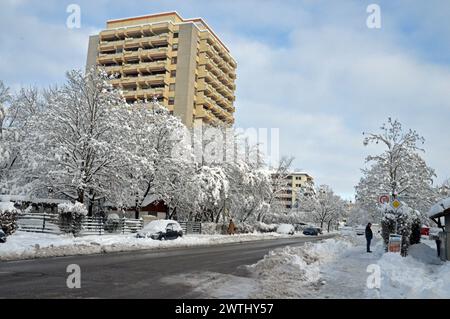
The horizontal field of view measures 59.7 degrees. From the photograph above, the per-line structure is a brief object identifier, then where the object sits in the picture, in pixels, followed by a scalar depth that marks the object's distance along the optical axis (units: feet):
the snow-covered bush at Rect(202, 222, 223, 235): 129.29
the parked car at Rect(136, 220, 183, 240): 84.12
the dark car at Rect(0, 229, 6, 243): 54.77
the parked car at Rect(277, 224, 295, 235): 179.22
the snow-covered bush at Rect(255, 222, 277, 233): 164.76
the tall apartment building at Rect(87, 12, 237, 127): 238.89
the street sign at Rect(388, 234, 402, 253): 58.15
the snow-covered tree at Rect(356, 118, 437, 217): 118.42
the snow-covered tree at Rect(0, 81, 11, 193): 106.73
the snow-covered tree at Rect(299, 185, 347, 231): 305.73
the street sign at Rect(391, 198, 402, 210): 57.51
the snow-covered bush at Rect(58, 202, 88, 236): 78.28
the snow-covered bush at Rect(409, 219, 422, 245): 72.68
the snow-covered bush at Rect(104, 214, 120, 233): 96.22
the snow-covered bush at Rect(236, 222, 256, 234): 143.74
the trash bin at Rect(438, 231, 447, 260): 59.72
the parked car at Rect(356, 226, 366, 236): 182.62
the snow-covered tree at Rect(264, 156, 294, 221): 188.37
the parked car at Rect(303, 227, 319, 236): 189.37
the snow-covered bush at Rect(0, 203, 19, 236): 66.71
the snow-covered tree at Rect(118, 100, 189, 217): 105.19
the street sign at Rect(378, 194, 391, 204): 57.16
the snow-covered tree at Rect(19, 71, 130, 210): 89.25
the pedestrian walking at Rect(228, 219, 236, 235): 131.03
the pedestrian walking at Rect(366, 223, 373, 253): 74.38
